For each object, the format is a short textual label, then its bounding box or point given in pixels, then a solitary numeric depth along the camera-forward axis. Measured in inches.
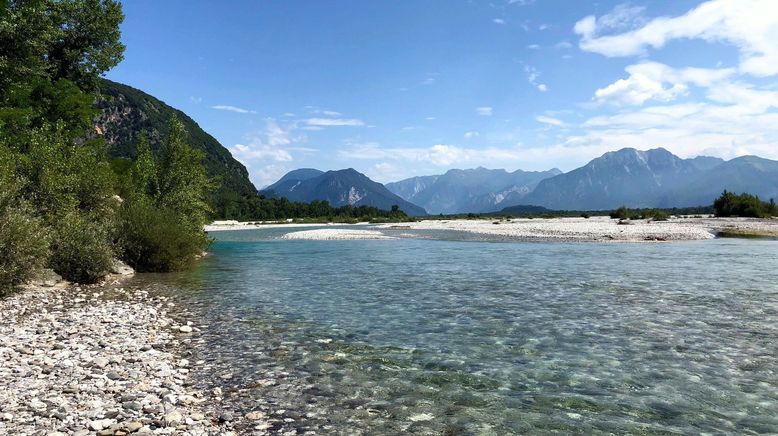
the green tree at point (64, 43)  1300.4
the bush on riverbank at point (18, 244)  681.6
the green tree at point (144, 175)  1606.8
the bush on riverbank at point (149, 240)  1211.9
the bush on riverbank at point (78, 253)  922.1
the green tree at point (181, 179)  1612.9
